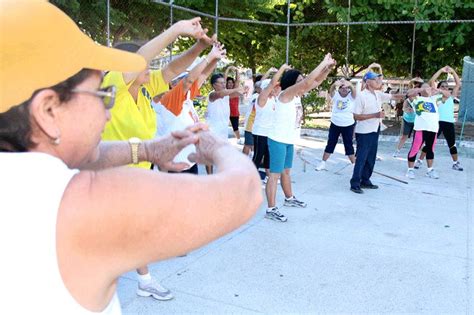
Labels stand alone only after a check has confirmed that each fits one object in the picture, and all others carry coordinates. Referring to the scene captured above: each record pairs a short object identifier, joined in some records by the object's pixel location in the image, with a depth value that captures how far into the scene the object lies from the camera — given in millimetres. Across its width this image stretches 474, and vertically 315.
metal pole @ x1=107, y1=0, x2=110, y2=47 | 6672
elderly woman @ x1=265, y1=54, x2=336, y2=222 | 5238
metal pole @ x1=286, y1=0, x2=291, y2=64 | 11003
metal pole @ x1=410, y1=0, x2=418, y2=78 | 11047
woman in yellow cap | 874
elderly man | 6695
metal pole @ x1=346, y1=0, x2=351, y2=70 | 11303
